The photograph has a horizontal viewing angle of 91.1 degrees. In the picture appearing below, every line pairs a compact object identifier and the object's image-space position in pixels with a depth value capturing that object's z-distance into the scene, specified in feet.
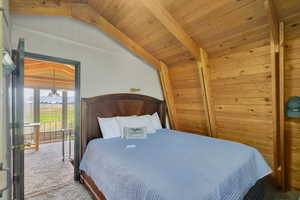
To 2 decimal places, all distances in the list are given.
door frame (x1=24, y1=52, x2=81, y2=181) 8.29
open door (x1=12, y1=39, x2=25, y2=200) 4.48
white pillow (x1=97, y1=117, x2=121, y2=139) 8.40
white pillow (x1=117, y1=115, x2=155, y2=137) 9.03
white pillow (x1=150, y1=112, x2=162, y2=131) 10.74
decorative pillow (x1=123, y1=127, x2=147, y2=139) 8.27
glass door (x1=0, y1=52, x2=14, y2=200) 3.15
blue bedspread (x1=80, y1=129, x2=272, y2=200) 3.66
